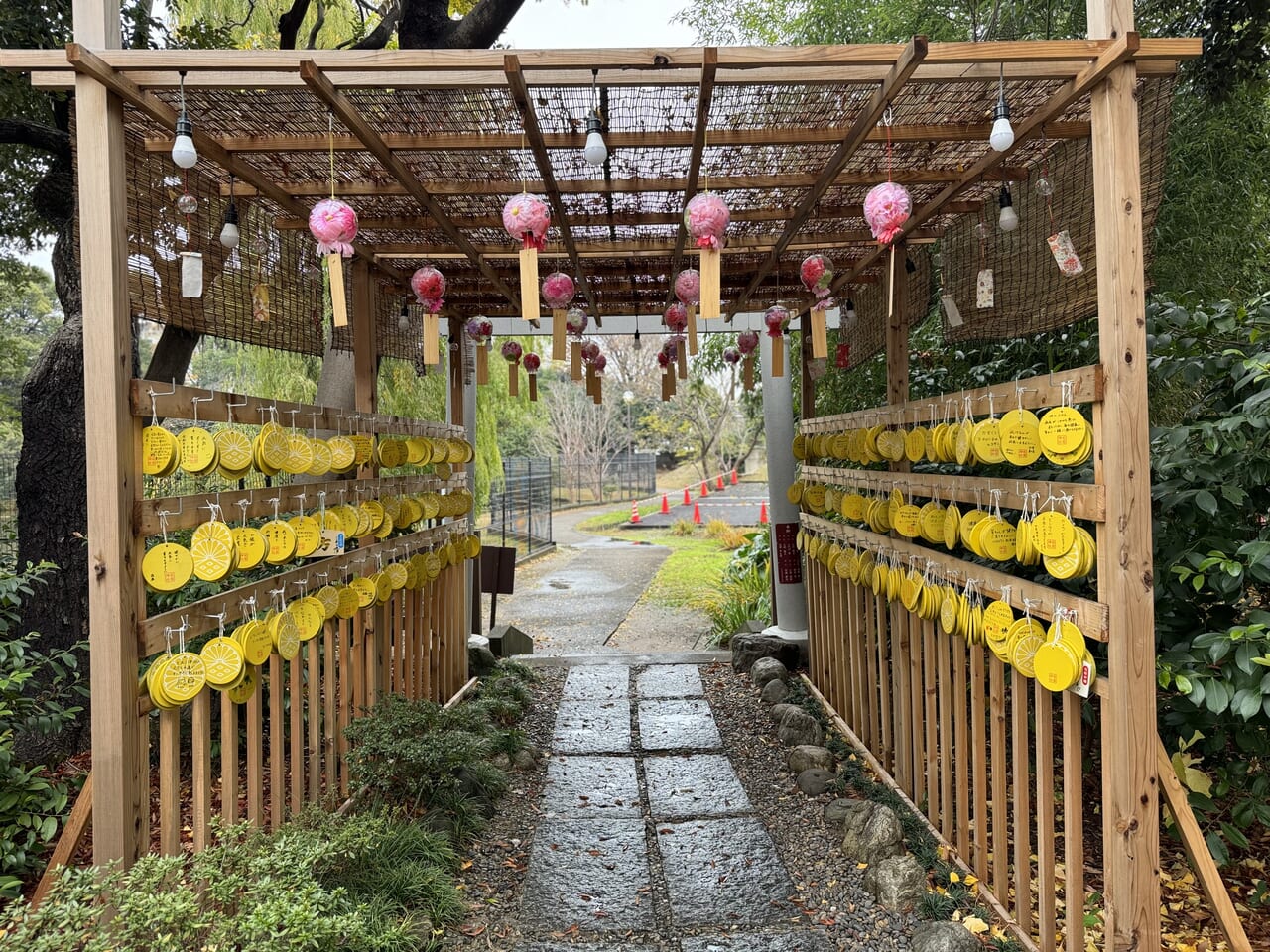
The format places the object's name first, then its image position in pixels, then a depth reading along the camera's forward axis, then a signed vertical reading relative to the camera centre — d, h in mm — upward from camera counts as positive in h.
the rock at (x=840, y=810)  3037 -1402
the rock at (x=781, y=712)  4134 -1348
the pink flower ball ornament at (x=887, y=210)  2201 +726
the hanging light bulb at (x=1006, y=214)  2379 +764
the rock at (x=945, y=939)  2125 -1335
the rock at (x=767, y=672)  4949 -1335
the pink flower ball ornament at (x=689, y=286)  3182 +765
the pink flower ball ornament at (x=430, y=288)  3078 +763
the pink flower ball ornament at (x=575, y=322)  3777 +743
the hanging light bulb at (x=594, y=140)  1991 +857
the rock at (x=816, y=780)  3402 -1411
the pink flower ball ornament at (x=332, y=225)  2188 +725
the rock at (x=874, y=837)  2725 -1353
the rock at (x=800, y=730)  3900 -1360
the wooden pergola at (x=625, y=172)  1875 +1002
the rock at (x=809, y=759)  3588 -1377
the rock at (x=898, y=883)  2480 -1379
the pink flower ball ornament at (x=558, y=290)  3074 +734
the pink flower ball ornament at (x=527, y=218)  2246 +746
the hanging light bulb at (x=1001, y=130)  1871 +806
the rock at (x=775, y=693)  4656 -1382
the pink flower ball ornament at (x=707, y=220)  2295 +741
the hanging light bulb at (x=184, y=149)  1853 +809
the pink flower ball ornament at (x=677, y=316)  3941 +789
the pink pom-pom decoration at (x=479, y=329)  4465 +852
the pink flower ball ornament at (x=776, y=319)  3701 +712
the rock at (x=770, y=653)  5355 -1295
